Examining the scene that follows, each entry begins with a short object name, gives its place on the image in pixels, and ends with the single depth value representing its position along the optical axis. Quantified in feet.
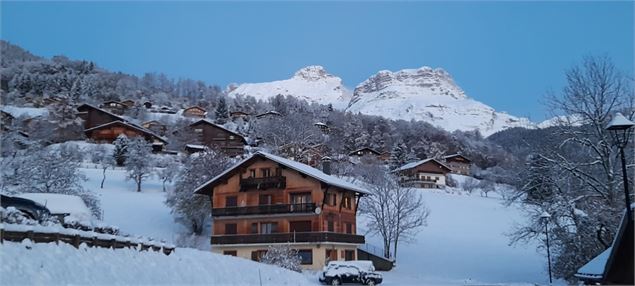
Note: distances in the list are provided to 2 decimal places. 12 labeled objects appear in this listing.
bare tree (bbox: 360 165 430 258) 163.12
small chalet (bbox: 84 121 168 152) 298.56
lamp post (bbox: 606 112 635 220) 45.19
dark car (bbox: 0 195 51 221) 65.46
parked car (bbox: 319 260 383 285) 94.07
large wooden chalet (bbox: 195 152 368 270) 136.46
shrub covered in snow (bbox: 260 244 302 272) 96.07
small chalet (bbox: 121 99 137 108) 408.53
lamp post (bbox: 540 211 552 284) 93.11
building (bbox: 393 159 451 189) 296.71
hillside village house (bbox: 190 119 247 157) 317.42
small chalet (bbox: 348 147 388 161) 337.74
